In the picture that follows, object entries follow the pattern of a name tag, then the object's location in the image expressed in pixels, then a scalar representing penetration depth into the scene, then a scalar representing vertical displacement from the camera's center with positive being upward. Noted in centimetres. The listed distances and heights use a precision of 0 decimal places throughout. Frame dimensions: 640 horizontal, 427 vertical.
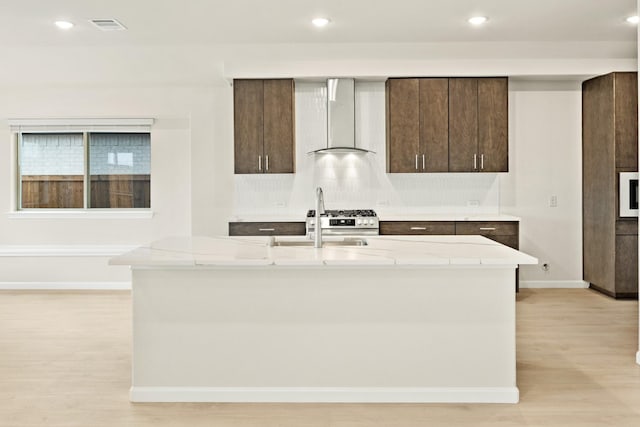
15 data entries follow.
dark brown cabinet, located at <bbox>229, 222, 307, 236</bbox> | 570 -21
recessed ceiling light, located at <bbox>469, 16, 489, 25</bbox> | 494 +158
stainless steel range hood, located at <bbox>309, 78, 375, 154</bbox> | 588 +92
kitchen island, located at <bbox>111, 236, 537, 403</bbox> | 302 -65
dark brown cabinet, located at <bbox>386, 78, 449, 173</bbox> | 580 +82
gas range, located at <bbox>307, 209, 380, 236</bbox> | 561 -18
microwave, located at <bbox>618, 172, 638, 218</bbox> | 545 +9
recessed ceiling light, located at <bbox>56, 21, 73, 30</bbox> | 506 +159
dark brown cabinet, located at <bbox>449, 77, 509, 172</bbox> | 579 +86
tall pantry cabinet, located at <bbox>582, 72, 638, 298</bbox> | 549 +31
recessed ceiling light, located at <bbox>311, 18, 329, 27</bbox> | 498 +158
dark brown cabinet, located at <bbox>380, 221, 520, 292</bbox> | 565 -22
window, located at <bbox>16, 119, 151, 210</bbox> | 665 +43
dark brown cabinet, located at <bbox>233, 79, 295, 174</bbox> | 581 +83
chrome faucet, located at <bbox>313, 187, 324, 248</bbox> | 328 -15
